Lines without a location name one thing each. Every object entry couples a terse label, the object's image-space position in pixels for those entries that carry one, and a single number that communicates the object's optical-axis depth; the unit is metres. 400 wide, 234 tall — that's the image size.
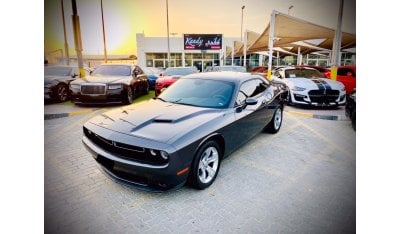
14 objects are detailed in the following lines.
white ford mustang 7.29
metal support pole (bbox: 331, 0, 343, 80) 8.35
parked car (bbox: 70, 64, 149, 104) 7.17
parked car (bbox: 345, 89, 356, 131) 5.07
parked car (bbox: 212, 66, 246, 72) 11.48
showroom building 31.86
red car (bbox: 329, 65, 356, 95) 9.11
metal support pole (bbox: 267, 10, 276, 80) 10.61
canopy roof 11.02
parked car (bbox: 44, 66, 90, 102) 6.77
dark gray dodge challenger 2.29
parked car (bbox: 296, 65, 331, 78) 10.77
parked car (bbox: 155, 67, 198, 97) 8.70
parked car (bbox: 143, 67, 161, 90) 13.06
